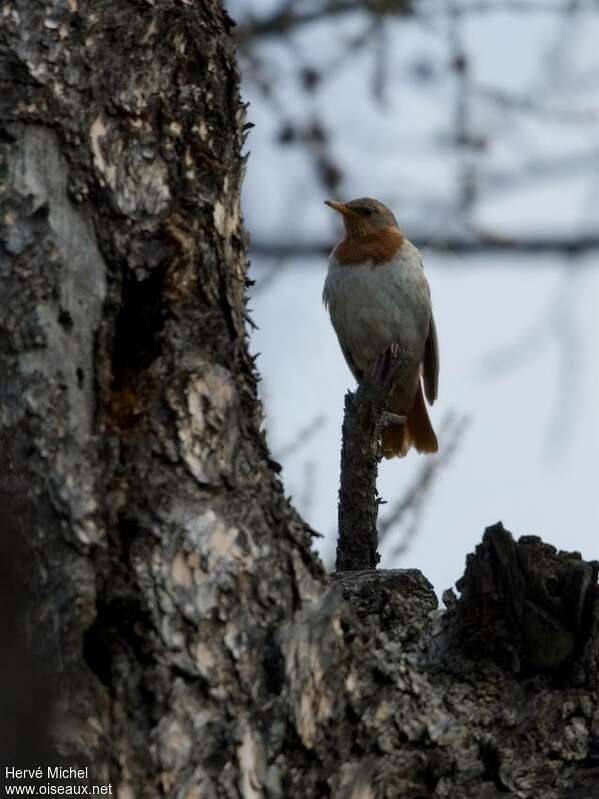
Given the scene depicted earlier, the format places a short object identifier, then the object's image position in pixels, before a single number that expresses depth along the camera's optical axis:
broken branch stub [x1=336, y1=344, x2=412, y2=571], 7.87
